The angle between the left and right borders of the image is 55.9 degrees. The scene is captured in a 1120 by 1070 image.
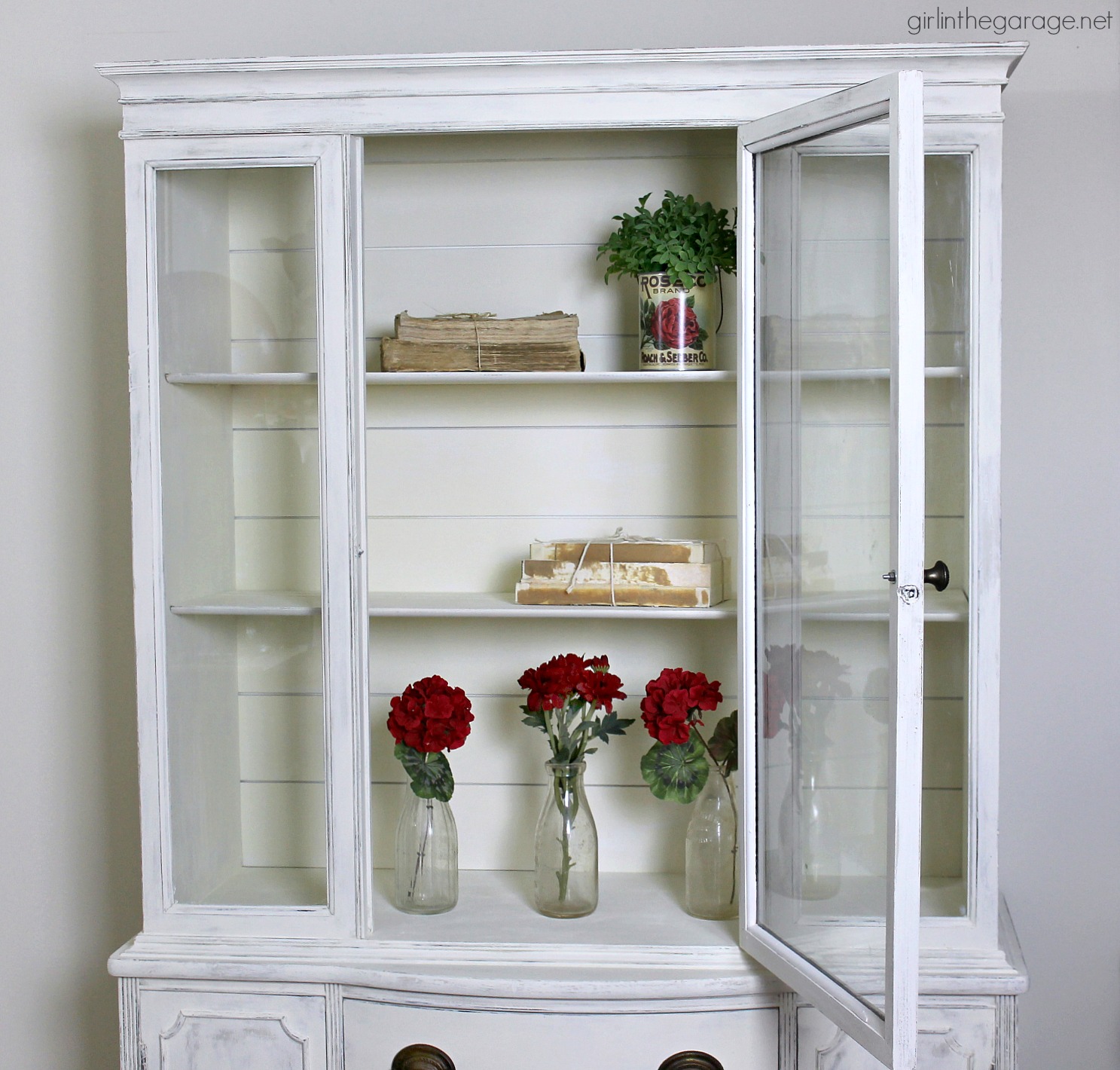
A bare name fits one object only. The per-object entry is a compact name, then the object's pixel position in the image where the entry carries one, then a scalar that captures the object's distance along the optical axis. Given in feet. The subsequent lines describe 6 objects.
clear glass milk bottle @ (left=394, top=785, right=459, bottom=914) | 5.95
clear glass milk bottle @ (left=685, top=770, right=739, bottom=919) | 5.86
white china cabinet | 4.92
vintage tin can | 5.75
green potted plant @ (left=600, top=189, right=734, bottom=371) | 5.73
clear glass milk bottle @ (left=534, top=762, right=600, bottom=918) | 5.92
